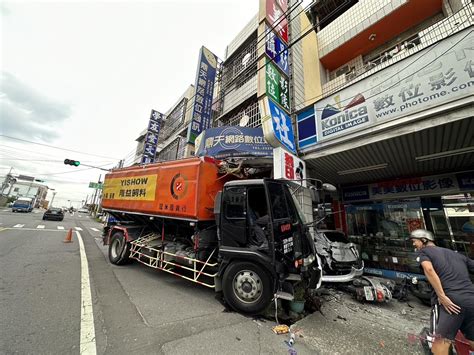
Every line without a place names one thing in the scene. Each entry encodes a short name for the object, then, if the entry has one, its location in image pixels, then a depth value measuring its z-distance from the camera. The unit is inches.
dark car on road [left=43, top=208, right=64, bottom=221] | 850.1
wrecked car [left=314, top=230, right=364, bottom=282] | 202.8
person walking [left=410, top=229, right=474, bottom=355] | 88.0
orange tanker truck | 139.5
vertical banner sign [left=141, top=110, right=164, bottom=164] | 568.4
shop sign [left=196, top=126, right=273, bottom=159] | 256.5
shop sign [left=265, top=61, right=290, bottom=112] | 208.5
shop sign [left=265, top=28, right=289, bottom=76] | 219.1
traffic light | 598.6
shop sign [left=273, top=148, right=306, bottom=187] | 191.6
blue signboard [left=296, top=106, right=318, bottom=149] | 226.4
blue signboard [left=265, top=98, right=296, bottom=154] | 197.3
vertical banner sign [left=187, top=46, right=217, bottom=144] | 391.2
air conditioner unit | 341.7
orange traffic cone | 389.9
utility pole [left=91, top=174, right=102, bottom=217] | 1605.1
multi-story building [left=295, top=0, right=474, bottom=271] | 158.4
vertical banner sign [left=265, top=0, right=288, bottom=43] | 223.0
